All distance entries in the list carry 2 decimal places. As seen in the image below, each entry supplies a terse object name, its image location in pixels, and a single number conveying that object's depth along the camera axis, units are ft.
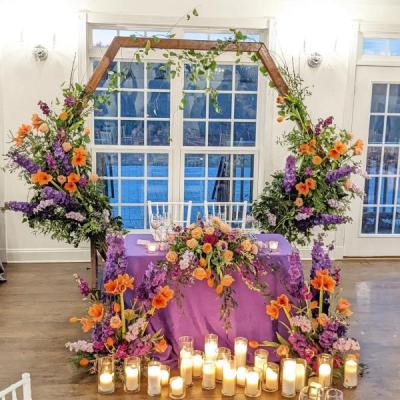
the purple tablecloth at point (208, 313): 11.71
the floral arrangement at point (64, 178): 13.61
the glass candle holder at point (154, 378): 10.63
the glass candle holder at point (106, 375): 10.68
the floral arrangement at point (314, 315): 11.07
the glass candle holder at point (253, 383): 10.68
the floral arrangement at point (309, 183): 14.82
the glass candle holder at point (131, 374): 10.73
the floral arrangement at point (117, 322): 10.90
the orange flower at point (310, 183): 14.70
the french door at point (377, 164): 19.30
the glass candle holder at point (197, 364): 11.43
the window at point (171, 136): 18.78
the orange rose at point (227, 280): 10.98
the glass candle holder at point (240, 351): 11.42
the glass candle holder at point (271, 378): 10.85
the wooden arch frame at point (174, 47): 14.25
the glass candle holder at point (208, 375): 10.89
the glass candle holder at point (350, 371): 11.10
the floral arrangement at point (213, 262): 11.05
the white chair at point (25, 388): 6.40
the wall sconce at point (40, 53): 17.63
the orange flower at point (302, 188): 14.75
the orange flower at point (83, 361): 11.19
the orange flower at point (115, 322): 10.88
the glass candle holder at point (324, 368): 10.93
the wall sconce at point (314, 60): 18.44
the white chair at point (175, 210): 18.02
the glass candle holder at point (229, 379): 10.68
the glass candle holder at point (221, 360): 10.94
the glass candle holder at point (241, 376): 11.10
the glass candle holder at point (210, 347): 11.39
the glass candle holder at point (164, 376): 10.89
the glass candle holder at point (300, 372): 10.96
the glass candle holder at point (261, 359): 11.09
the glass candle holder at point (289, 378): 10.75
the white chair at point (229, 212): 17.59
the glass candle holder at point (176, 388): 10.55
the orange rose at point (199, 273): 10.88
